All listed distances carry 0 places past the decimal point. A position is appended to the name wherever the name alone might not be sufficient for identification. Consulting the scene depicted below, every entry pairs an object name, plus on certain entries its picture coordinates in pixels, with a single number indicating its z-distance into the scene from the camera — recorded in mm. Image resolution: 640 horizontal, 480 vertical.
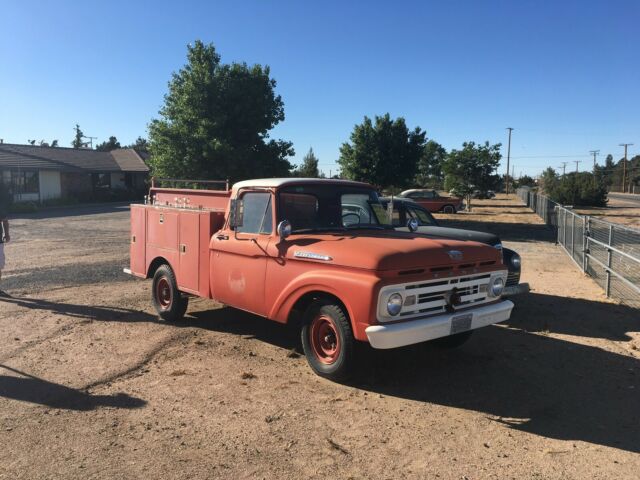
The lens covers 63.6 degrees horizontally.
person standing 8430
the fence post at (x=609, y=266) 8878
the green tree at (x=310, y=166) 44706
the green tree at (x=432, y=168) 72250
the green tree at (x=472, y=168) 33500
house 34094
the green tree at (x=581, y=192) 42688
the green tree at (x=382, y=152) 27469
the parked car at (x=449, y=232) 7414
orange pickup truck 4512
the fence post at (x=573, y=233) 13452
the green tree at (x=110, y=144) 85850
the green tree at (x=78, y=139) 85938
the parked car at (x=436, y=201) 31341
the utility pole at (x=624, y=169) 91250
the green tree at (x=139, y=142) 86750
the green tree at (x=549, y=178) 51125
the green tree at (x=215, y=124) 20125
